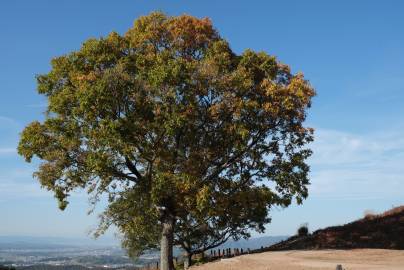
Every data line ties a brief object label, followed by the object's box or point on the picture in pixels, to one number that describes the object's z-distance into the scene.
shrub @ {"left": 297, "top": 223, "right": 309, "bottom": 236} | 50.03
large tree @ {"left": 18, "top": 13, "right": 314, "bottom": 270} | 30.53
